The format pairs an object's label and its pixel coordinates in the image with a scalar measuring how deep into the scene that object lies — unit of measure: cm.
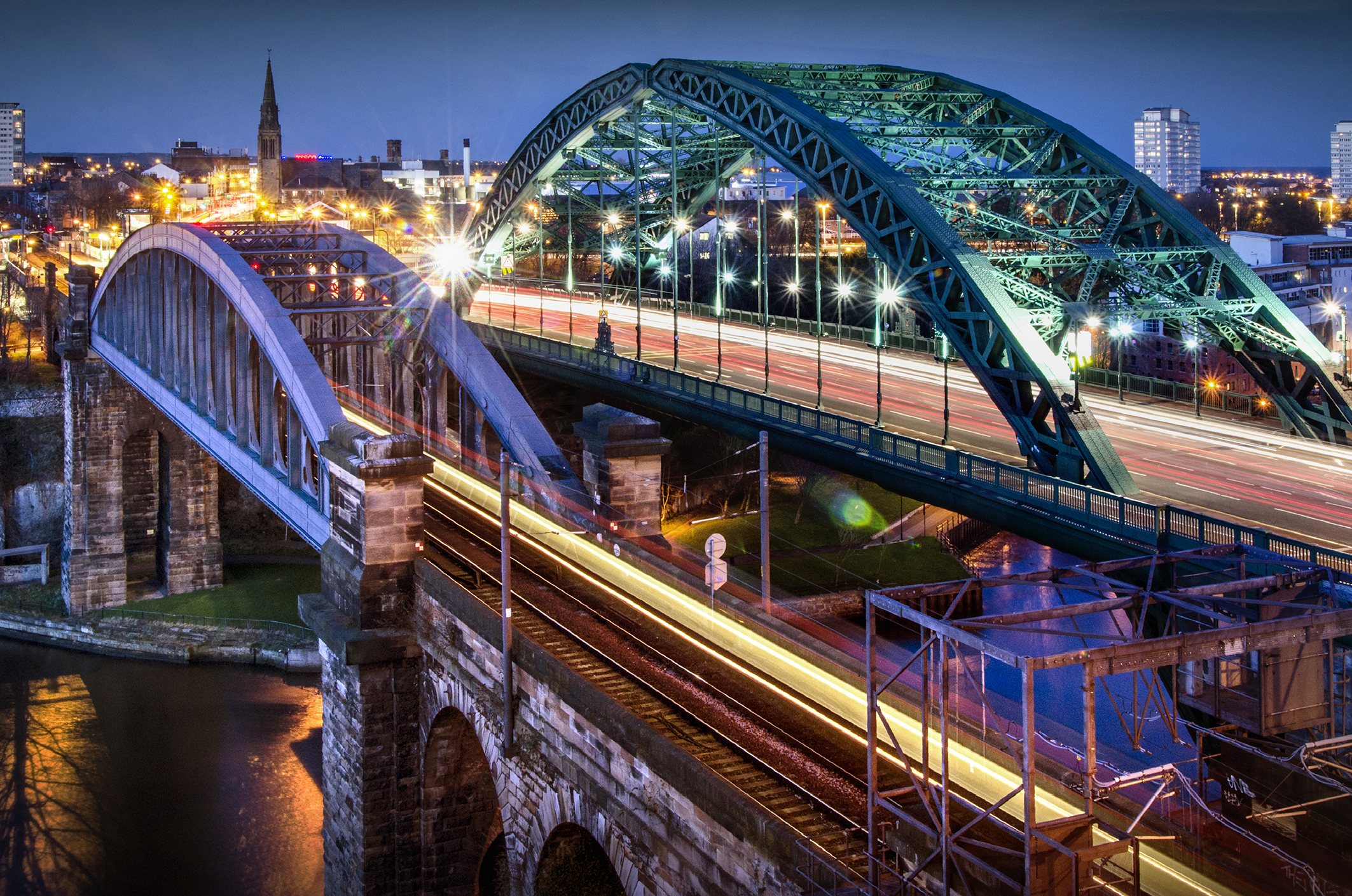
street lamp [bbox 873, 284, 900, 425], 4069
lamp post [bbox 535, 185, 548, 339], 7378
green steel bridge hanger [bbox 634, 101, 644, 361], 5422
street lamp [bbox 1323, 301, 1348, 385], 4943
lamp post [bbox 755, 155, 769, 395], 4862
